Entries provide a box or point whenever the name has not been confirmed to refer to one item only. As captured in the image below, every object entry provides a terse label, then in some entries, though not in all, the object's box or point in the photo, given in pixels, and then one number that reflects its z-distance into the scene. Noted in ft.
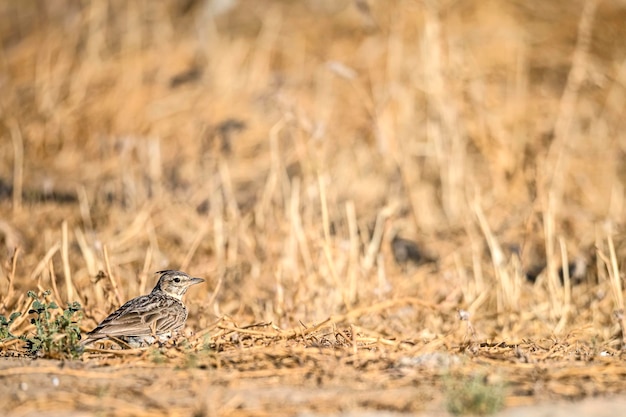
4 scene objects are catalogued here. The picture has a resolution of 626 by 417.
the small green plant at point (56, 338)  33.53
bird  35.60
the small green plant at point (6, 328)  35.83
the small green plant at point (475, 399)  26.43
